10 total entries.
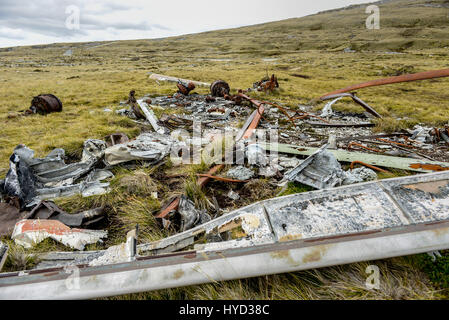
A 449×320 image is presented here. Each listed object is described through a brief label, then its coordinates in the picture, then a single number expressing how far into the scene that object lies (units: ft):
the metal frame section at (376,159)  10.03
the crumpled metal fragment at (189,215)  7.54
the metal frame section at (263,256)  4.39
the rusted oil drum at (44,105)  24.64
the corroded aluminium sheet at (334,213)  5.76
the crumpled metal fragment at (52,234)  7.44
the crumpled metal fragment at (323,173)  8.68
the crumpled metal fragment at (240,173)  10.68
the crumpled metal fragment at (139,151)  12.00
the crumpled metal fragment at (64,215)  8.20
